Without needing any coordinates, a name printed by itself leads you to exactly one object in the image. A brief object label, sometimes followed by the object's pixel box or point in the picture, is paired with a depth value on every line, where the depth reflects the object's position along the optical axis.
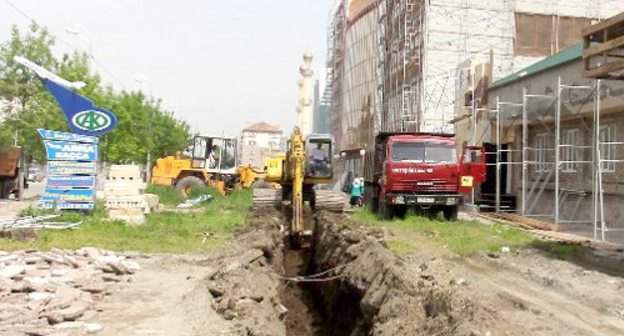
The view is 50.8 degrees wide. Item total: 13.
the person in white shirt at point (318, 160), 17.47
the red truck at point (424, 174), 18.20
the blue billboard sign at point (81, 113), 16.61
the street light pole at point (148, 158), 40.50
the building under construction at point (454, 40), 35.12
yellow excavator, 15.53
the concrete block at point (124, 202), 16.12
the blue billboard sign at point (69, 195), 15.77
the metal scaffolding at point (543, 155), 17.36
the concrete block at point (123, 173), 16.34
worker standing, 28.22
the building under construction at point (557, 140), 17.20
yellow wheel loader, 30.52
